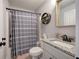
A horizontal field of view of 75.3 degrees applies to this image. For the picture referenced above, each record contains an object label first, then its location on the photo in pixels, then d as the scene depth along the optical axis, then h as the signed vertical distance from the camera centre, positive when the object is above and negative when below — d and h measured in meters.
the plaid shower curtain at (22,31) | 1.59 -0.09
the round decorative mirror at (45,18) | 1.67 +0.36
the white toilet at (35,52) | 1.45 -0.67
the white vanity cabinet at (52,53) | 0.75 -0.44
